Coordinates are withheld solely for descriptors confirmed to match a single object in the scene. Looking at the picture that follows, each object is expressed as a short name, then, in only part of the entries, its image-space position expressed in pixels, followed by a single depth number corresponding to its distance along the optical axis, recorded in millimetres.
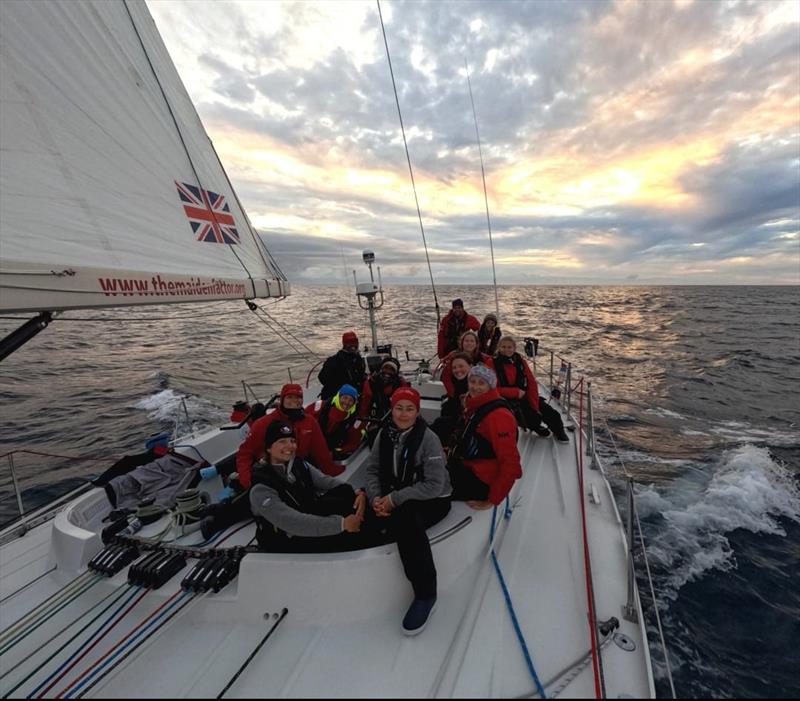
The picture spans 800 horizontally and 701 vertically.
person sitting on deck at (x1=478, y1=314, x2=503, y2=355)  5469
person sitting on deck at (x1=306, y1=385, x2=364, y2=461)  4074
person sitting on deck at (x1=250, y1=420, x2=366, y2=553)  2320
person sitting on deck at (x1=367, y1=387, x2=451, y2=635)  2287
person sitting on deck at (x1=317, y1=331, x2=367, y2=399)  5035
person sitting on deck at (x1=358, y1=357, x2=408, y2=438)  4430
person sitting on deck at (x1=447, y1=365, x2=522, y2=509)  2705
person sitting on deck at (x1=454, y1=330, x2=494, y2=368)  4602
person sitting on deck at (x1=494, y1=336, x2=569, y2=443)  4527
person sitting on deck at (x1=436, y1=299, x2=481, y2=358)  6223
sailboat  1970
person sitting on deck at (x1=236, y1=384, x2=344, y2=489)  3242
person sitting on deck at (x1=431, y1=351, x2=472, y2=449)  3992
